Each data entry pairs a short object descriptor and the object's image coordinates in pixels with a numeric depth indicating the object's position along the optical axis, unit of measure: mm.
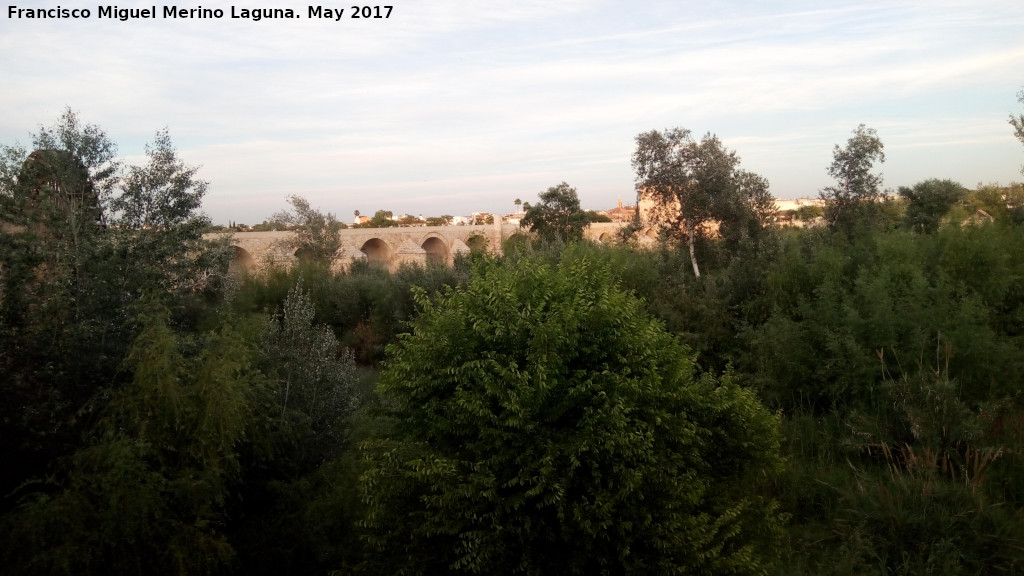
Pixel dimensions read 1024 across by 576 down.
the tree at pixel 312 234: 36031
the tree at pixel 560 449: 4523
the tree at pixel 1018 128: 15430
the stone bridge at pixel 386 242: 36312
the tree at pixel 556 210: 36656
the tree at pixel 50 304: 6746
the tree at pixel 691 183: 15766
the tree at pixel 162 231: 8500
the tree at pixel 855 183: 16125
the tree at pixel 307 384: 8680
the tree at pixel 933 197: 24688
